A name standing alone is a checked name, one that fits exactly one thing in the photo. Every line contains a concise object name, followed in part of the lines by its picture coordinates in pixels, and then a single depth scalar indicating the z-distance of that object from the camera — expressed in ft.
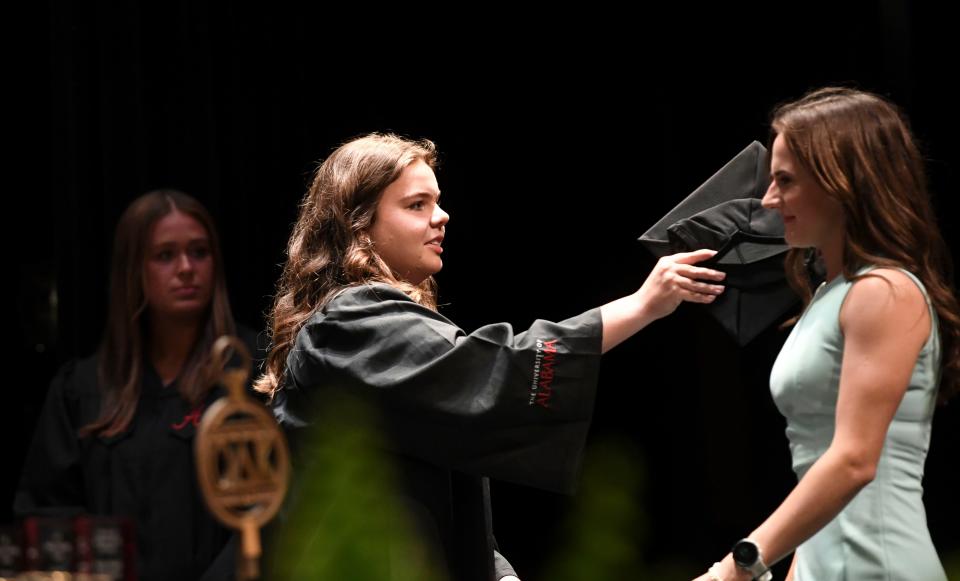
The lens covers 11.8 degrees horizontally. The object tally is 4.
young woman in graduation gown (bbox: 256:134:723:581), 21.23
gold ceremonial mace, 18.30
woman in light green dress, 20.05
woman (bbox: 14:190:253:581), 23.22
